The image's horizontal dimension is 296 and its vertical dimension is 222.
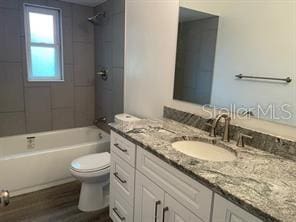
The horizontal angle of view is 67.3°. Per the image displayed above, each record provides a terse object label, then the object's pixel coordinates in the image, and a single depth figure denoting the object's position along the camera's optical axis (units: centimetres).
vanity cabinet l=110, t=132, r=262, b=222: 90
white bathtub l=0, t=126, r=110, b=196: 225
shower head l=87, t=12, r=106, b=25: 293
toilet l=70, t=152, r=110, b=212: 199
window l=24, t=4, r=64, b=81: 284
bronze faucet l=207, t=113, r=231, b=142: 141
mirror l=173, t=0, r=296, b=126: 119
